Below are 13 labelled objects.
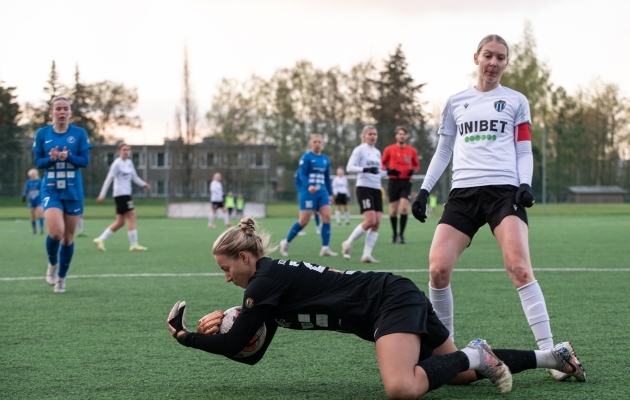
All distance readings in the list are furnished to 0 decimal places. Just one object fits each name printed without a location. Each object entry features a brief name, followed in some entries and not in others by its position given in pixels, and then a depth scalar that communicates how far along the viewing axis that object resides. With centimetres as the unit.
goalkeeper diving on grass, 406
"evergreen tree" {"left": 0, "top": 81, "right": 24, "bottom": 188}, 3569
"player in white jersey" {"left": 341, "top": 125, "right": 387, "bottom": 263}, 1280
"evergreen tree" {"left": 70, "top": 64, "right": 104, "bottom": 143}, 6970
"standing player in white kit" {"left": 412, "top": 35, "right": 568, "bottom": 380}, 478
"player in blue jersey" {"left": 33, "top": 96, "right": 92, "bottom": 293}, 858
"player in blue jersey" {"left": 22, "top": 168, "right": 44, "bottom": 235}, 2328
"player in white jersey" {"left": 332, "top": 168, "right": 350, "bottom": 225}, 2809
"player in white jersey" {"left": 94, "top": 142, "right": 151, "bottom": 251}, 1553
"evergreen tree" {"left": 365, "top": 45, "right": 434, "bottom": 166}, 6762
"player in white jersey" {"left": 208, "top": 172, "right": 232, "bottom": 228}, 3008
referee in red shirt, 1608
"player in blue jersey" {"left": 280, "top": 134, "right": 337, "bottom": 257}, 1359
